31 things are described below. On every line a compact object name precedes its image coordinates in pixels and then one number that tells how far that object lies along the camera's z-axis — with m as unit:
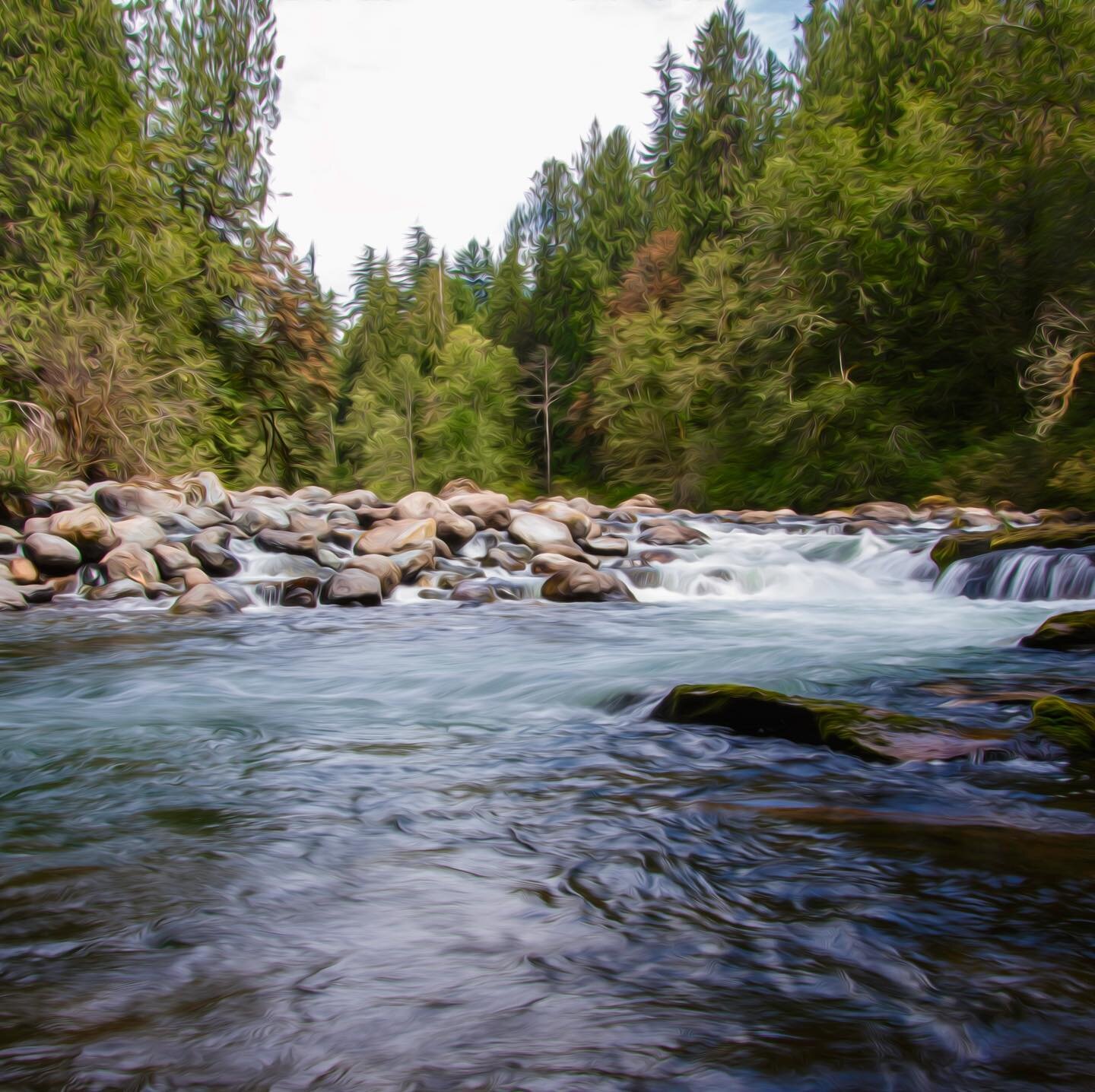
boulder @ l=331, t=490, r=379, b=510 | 14.97
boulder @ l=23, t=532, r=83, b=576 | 9.55
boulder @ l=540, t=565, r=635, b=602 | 9.34
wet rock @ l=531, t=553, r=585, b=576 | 10.19
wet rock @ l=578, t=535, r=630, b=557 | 11.27
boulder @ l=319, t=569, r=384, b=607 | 9.02
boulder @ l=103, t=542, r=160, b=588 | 9.37
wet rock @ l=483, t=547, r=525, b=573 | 10.45
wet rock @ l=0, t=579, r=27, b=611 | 8.63
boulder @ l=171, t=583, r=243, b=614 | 8.48
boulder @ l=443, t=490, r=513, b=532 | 12.05
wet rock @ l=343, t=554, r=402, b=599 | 9.38
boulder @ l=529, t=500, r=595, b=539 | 11.95
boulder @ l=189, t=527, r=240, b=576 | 10.02
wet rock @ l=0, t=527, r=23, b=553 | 10.21
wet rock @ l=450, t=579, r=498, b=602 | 9.21
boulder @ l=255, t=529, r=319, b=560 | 10.41
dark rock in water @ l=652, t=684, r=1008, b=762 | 3.56
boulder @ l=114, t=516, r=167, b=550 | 10.16
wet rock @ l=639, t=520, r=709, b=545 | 12.52
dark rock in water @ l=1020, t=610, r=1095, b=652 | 6.21
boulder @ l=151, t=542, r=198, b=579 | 9.81
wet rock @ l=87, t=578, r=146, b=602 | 9.11
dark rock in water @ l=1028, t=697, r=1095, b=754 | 3.54
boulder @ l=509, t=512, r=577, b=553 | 11.11
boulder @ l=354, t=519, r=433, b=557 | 10.55
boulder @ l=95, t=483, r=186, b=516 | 12.18
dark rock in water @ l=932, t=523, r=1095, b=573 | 9.73
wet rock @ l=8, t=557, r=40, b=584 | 9.35
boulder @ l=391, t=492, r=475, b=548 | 11.06
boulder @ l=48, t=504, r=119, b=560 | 9.95
